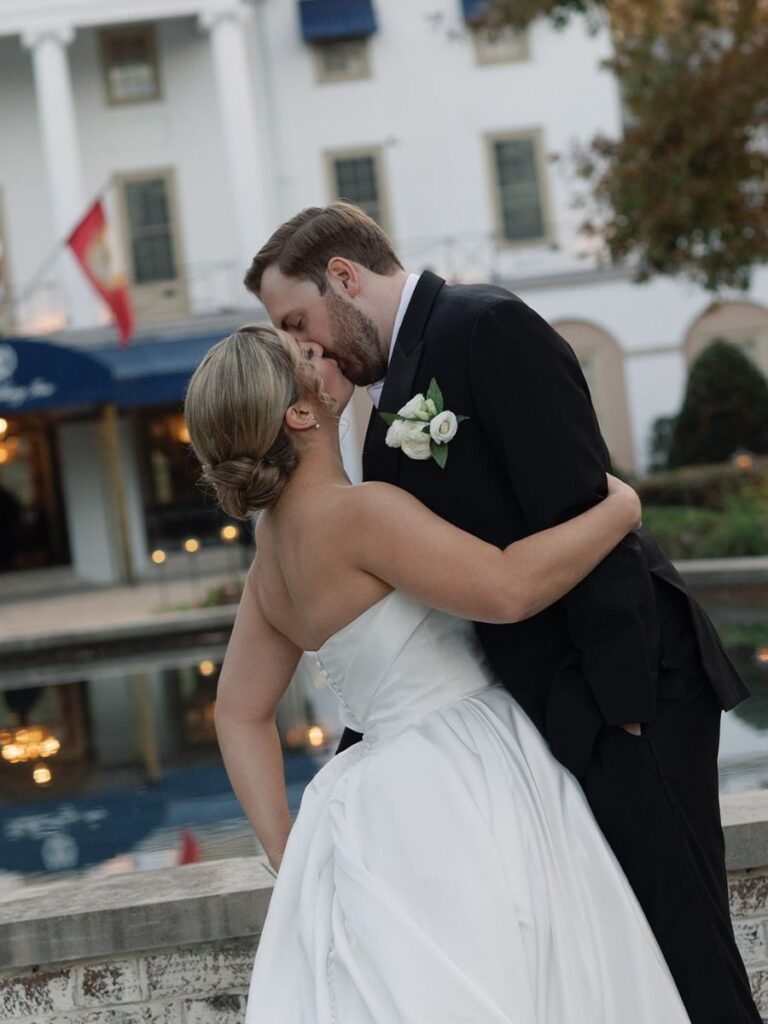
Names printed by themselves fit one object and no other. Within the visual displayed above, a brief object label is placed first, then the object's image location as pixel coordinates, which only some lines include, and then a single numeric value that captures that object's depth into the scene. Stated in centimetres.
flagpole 2312
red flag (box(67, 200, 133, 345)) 1966
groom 235
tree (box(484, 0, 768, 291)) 1404
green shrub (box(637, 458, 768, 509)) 1714
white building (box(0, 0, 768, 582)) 2392
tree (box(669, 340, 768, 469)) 2147
